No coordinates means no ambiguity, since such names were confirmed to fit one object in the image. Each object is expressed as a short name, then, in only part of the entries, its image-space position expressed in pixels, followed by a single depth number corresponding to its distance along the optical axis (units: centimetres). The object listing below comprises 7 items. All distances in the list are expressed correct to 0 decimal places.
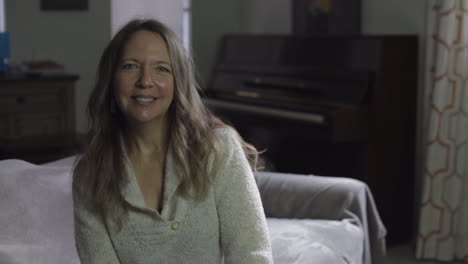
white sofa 192
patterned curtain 373
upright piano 389
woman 166
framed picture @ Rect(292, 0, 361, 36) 448
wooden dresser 329
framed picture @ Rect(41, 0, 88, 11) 339
